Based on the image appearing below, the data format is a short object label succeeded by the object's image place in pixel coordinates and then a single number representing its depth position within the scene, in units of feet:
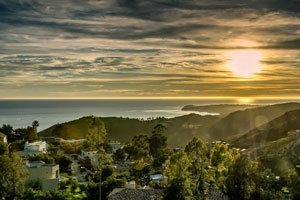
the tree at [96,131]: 116.25
